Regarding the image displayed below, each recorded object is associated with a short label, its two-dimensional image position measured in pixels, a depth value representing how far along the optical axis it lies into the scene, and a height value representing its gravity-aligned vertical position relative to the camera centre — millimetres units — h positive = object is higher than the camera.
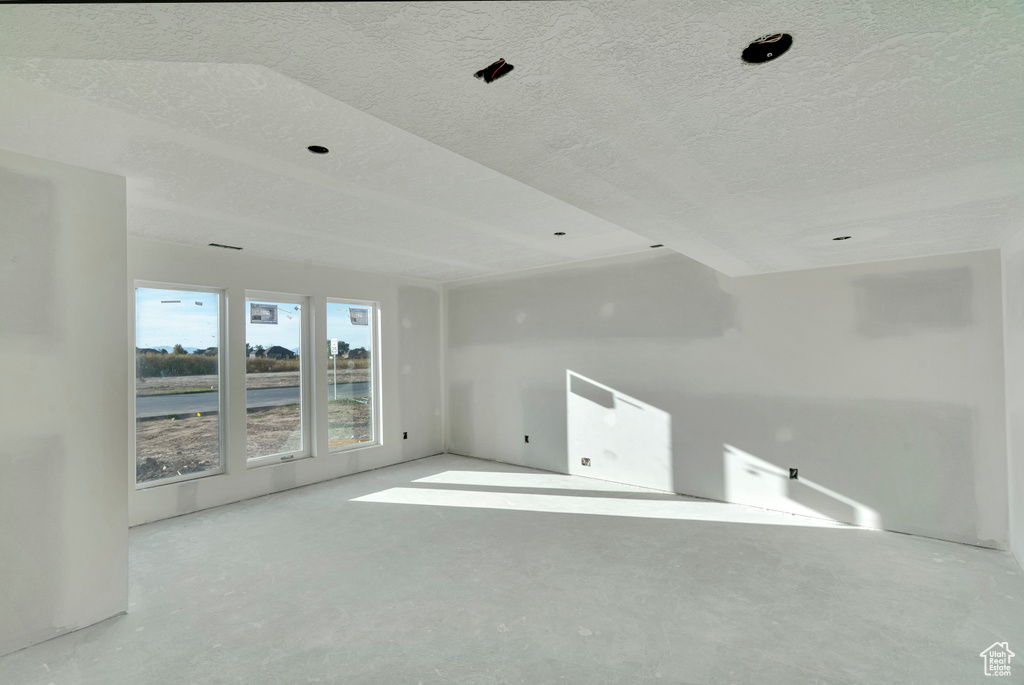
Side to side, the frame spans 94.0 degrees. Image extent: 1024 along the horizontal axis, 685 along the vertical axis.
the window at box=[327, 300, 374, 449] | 5773 -254
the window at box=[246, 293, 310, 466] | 5001 -241
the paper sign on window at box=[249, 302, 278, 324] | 5083 +470
